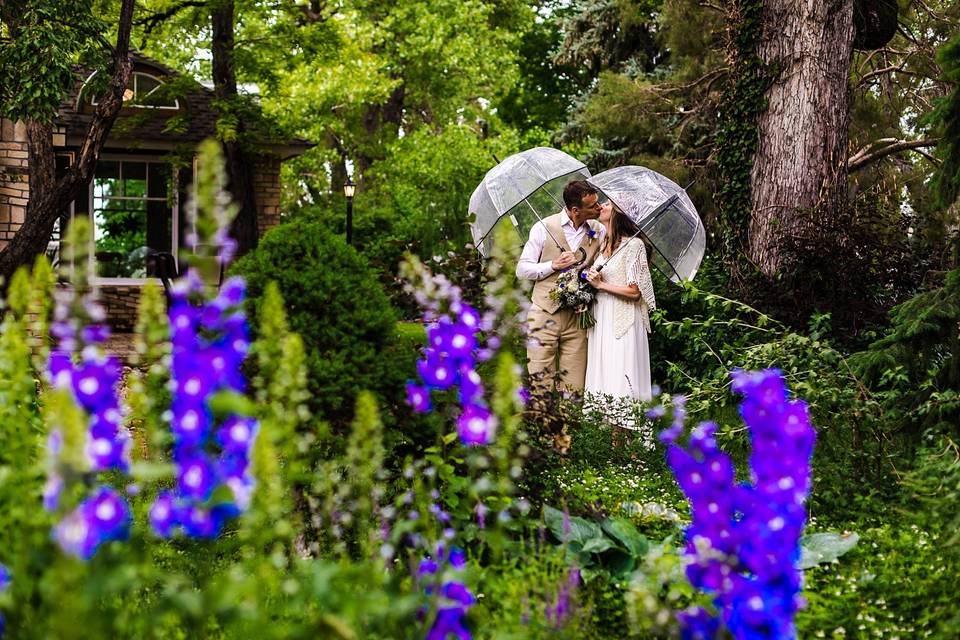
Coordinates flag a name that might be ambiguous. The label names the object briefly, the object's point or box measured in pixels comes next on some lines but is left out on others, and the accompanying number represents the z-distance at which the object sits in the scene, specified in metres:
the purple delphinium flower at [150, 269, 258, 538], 2.15
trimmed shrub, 3.95
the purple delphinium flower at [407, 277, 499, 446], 3.10
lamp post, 17.77
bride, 6.84
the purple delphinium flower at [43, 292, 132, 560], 1.92
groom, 6.77
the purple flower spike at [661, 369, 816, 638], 2.23
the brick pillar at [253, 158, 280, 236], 19.00
